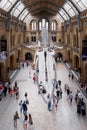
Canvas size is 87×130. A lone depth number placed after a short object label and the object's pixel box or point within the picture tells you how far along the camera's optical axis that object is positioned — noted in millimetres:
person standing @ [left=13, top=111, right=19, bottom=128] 11913
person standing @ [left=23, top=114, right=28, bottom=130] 11597
